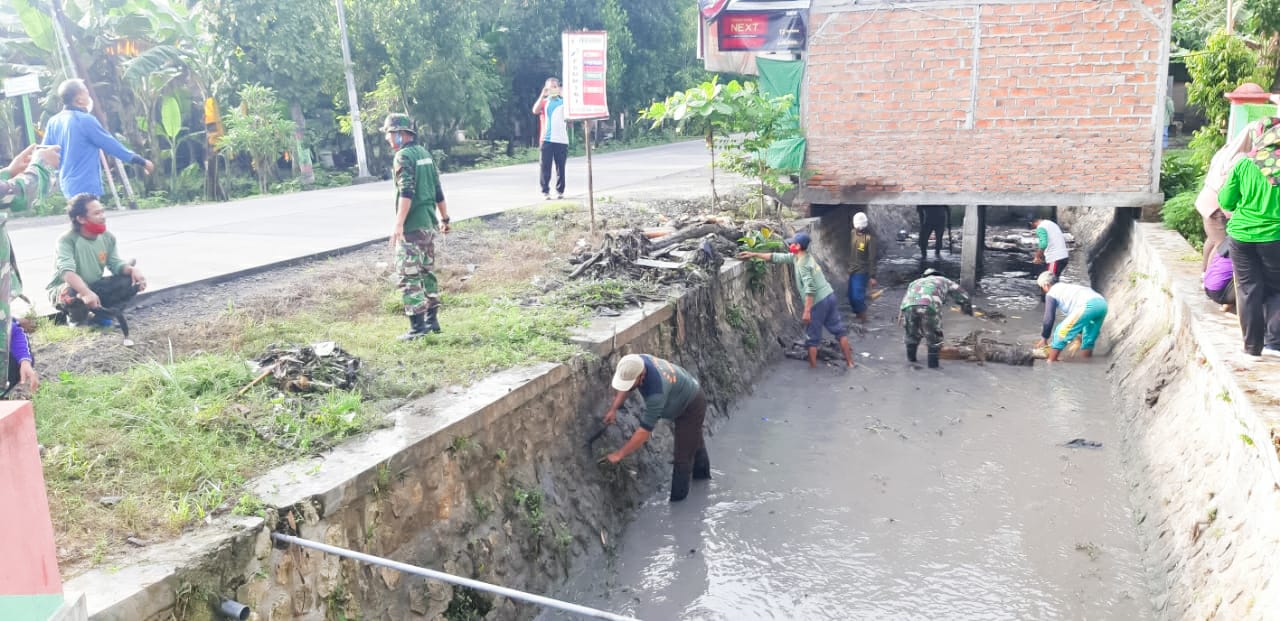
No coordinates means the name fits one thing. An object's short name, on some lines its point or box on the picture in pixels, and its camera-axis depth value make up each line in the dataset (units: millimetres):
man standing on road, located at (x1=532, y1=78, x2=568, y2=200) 13508
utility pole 19891
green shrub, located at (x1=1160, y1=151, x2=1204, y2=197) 12273
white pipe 3451
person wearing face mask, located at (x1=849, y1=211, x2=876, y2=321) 12328
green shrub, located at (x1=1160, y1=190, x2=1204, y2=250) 10930
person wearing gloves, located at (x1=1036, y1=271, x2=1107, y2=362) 10172
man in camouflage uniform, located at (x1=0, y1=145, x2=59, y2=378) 4727
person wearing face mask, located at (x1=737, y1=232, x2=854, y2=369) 10422
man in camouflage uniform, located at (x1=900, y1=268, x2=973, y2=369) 10344
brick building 11742
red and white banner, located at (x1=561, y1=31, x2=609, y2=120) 9812
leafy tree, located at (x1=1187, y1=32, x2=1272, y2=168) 11602
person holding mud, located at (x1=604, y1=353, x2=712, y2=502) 6555
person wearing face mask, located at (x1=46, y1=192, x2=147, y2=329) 6672
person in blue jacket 7906
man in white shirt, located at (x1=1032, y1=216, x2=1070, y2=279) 11797
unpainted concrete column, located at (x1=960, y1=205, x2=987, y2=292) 13195
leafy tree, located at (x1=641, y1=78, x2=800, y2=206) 11852
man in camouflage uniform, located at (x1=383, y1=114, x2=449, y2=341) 6812
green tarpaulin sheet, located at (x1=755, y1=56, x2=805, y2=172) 13188
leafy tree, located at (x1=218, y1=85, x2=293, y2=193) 18969
